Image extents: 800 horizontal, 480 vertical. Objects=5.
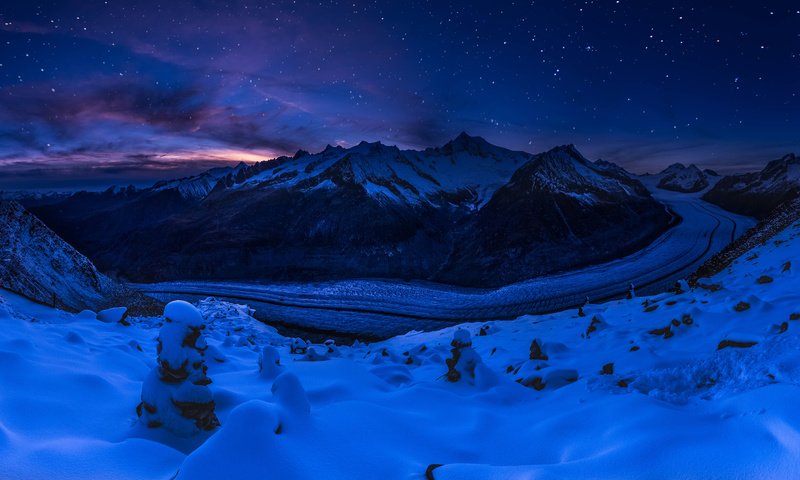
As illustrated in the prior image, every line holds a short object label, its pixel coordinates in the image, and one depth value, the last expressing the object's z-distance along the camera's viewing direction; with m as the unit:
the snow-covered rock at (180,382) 4.17
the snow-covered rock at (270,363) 7.05
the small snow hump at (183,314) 4.38
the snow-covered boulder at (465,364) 6.84
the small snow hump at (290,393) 4.09
